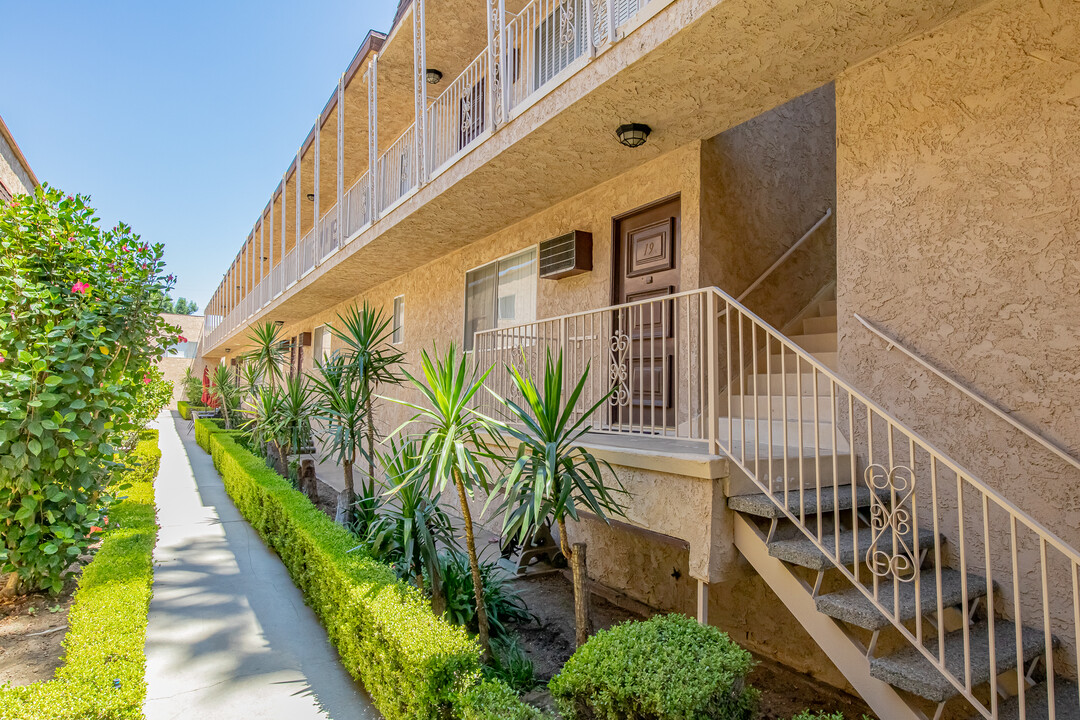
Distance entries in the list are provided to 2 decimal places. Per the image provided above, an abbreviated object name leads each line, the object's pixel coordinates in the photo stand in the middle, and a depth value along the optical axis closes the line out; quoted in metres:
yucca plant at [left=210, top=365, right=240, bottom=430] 14.04
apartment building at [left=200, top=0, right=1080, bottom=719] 2.93
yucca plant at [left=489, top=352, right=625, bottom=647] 3.16
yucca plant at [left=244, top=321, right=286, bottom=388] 9.41
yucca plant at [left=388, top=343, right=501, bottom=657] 3.52
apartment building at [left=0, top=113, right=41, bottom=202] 8.09
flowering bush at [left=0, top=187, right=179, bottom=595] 3.77
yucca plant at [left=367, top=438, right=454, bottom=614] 3.97
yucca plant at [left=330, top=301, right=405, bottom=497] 6.33
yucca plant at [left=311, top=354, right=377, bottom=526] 6.25
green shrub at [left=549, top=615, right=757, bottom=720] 2.21
